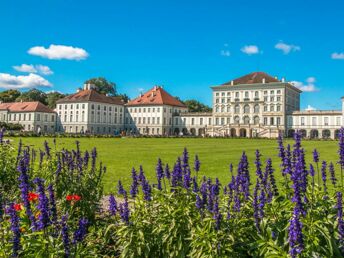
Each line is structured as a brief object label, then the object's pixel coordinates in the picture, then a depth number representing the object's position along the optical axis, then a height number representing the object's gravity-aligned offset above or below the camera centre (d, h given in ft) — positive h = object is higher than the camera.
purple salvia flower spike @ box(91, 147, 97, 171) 20.98 -1.27
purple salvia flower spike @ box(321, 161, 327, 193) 15.87 -1.54
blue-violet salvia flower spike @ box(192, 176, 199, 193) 14.70 -2.10
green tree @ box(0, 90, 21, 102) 351.25 +38.44
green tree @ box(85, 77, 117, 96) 363.76 +51.57
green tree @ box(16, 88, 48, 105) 344.88 +38.56
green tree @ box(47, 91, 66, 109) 347.15 +37.55
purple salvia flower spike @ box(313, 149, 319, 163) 14.23 -0.76
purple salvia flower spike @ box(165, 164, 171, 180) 16.34 -1.73
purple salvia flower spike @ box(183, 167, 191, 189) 13.74 -1.77
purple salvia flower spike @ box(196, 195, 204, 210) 12.55 -2.39
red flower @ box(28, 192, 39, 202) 16.85 -3.01
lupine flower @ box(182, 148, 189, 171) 15.89 -1.01
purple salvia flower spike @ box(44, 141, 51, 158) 22.61 -0.93
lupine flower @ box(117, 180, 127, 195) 14.85 -2.31
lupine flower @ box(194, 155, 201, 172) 15.90 -1.31
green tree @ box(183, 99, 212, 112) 352.69 +30.47
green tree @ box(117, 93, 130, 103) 379.88 +41.11
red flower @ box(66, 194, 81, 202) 17.07 -3.04
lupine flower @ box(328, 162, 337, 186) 15.23 -1.57
